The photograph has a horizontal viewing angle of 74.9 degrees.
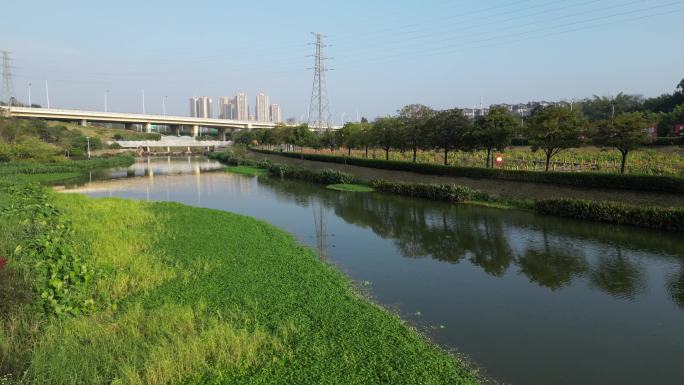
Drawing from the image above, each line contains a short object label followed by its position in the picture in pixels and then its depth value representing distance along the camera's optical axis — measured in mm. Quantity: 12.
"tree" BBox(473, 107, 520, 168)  27781
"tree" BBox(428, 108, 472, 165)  30594
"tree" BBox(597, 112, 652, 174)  21859
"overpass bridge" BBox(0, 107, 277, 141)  75062
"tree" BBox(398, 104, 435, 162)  33594
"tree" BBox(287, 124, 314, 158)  58438
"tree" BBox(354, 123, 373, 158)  40844
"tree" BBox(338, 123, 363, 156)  44847
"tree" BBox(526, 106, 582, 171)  24422
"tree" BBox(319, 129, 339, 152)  54256
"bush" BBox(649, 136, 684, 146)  36900
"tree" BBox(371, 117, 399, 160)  36812
